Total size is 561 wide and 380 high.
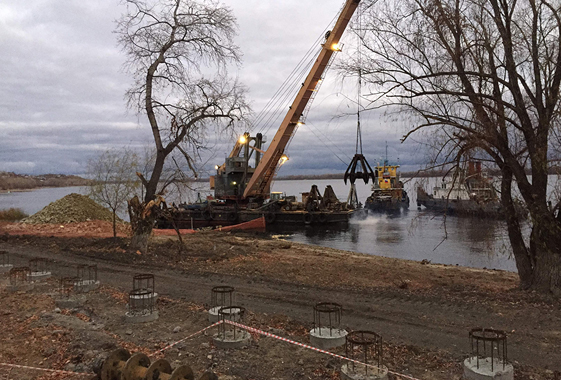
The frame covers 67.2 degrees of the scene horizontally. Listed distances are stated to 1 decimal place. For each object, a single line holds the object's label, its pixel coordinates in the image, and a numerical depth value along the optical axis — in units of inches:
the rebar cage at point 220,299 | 320.7
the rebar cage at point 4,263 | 522.5
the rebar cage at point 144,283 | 376.6
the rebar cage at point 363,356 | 208.4
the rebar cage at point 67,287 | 370.0
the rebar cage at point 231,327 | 256.7
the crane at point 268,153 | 1071.6
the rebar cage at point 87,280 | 404.6
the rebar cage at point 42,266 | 483.6
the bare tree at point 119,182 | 970.1
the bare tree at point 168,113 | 569.0
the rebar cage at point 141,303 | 313.4
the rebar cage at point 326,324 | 260.0
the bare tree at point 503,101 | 353.1
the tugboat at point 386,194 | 2325.3
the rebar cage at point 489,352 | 201.1
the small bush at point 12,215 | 1301.7
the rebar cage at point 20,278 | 414.7
